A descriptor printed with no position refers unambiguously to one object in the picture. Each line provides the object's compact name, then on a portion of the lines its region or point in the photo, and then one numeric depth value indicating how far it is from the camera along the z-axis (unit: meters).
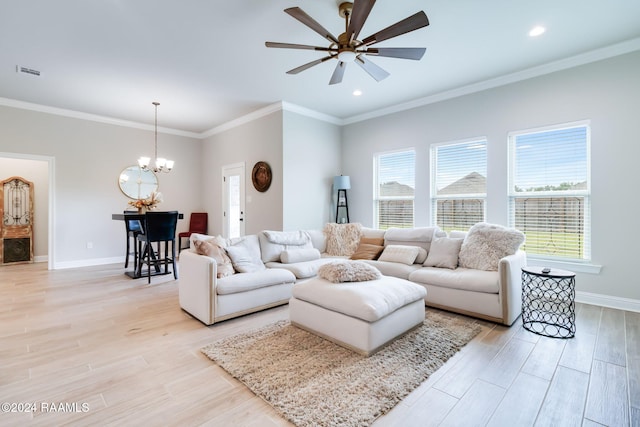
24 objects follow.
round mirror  6.34
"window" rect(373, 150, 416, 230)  5.32
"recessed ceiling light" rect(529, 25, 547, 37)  3.03
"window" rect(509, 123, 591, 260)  3.70
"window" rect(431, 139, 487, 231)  4.52
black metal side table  2.75
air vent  3.86
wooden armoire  6.03
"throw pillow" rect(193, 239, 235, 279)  3.18
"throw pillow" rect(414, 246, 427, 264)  3.98
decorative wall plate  5.51
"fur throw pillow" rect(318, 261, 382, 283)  2.77
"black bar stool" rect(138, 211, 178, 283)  4.61
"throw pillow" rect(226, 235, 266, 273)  3.41
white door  6.27
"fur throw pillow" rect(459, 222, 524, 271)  3.35
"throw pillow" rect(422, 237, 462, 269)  3.66
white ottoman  2.32
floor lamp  5.74
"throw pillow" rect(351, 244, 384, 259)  4.28
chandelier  5.28
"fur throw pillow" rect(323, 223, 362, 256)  4.77
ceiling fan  2.23
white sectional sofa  2.96
